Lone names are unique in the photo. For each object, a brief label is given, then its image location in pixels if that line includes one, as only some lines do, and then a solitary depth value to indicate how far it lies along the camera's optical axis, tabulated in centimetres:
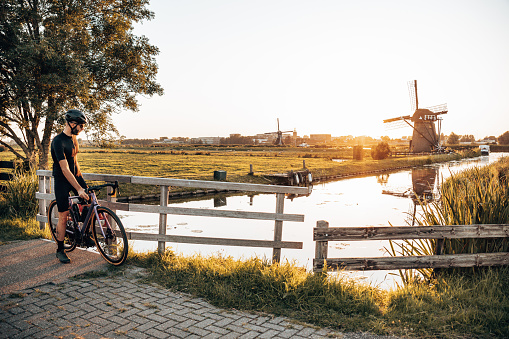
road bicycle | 547
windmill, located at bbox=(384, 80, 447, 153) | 6656
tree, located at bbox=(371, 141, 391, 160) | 5753
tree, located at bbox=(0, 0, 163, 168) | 1334
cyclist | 537
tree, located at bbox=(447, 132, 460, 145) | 14755
